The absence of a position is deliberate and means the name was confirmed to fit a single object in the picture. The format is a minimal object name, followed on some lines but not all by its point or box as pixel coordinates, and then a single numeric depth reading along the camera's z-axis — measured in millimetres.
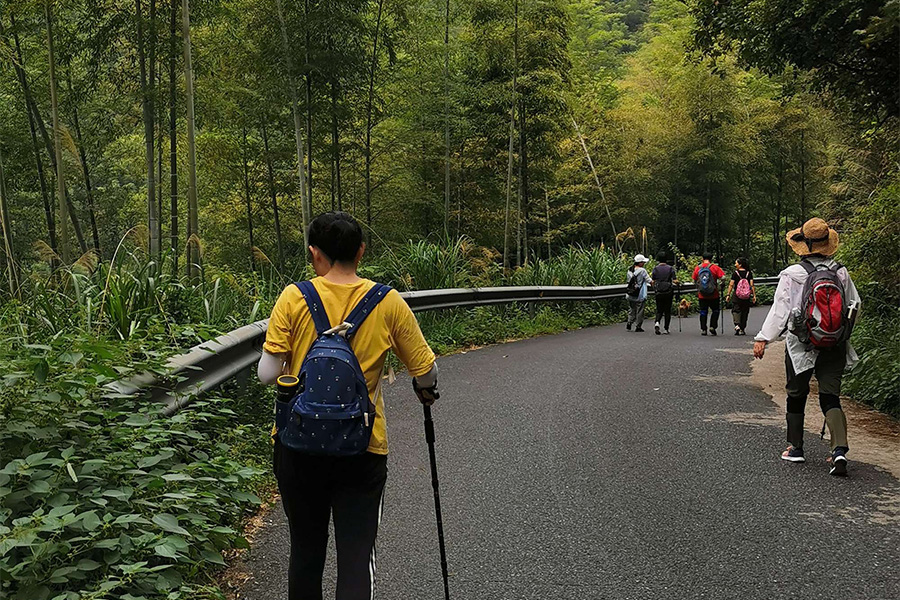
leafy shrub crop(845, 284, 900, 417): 7793
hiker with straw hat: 5594
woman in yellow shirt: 2805
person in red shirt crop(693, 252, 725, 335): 16219
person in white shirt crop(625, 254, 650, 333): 16531
